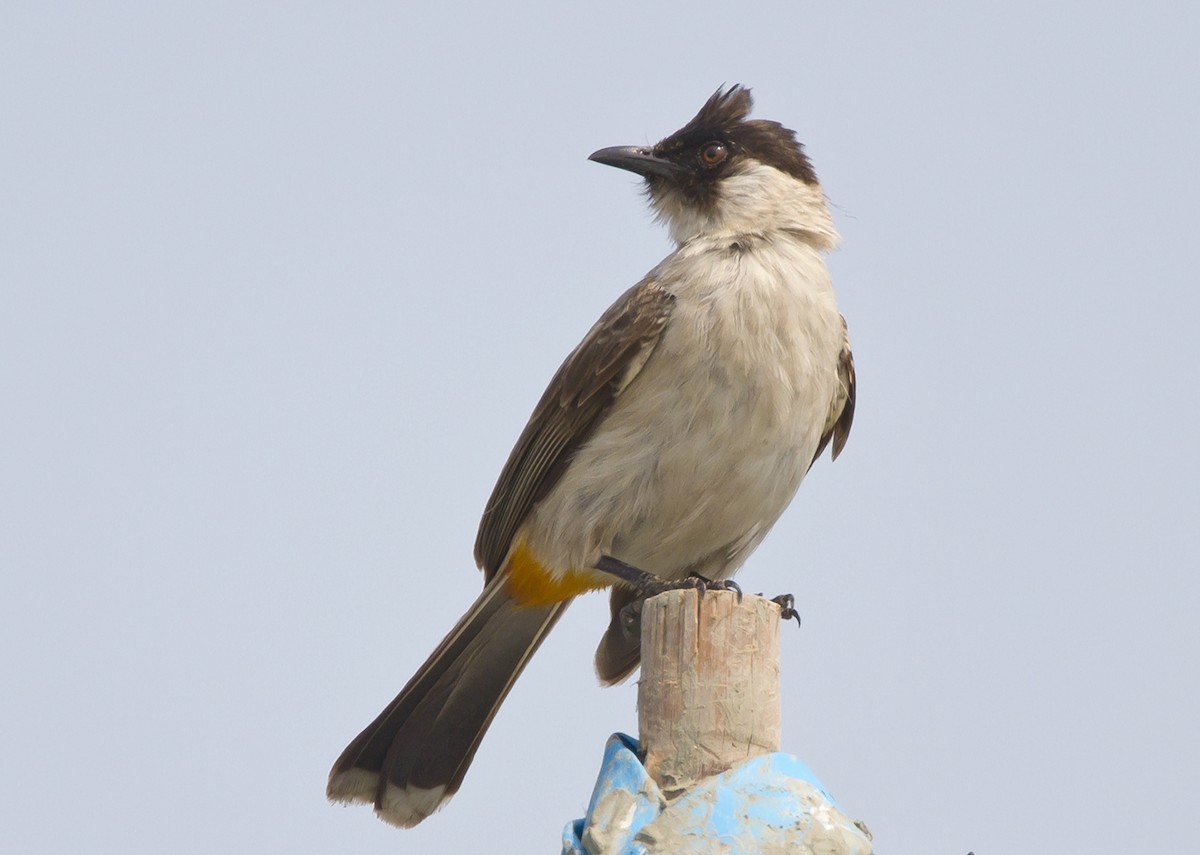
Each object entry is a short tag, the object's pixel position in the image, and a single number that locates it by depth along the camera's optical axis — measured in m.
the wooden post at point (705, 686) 5.80
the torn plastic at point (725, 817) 5.37
